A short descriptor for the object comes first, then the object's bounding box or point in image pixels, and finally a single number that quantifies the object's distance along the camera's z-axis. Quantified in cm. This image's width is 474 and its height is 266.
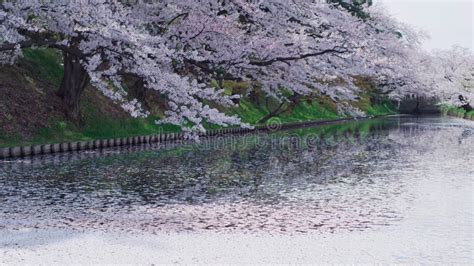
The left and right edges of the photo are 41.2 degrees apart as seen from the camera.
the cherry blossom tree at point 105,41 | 1859
